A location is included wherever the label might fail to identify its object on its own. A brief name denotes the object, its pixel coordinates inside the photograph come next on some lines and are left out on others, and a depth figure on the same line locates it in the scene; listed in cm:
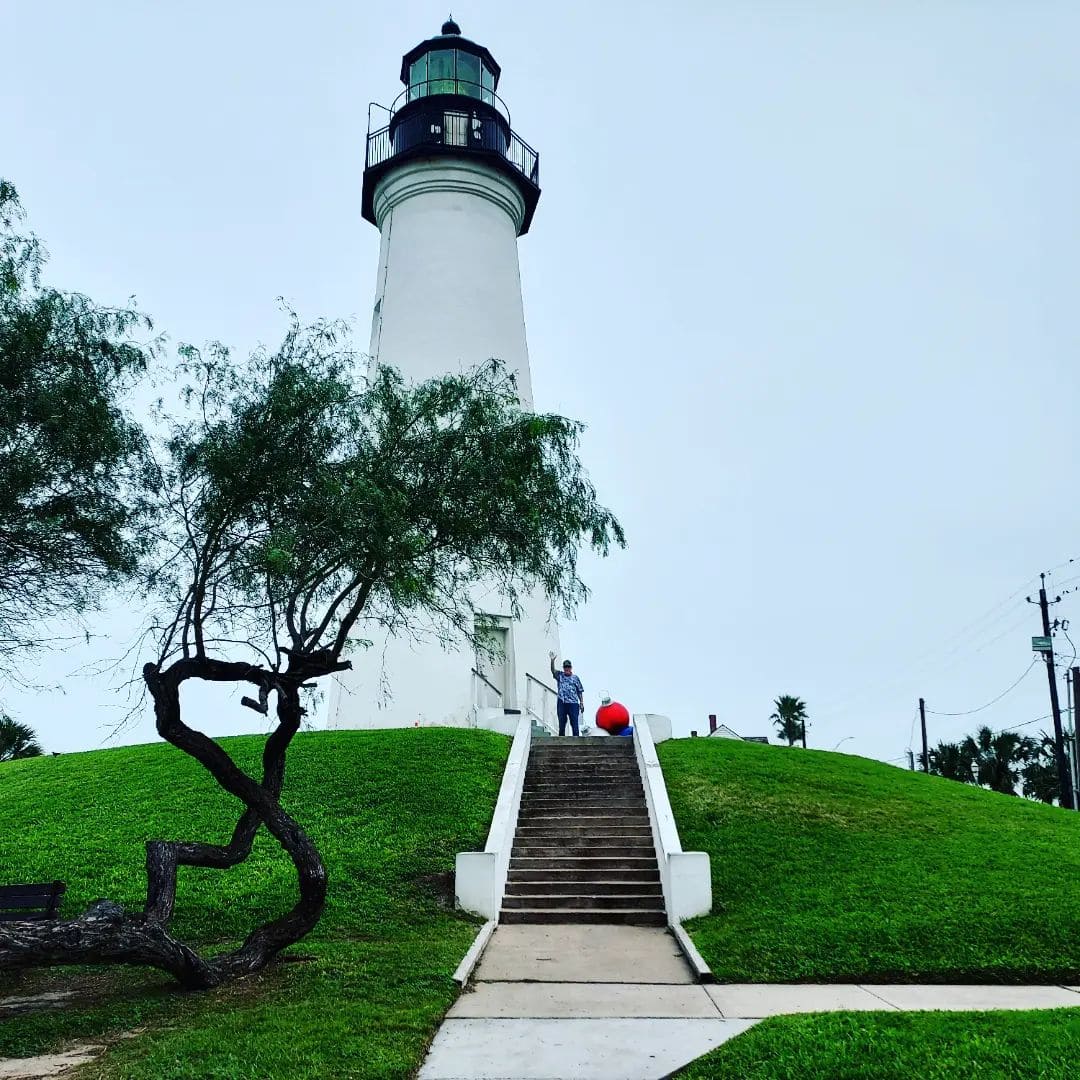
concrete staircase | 1280
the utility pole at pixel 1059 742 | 3166
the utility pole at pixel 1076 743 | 2710
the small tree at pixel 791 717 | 5797
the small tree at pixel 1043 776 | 4300
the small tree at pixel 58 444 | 927
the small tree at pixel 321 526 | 941
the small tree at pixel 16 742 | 2503
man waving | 2022
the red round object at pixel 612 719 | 2052
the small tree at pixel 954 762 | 4578
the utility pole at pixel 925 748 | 5044
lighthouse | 2158
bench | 1012
